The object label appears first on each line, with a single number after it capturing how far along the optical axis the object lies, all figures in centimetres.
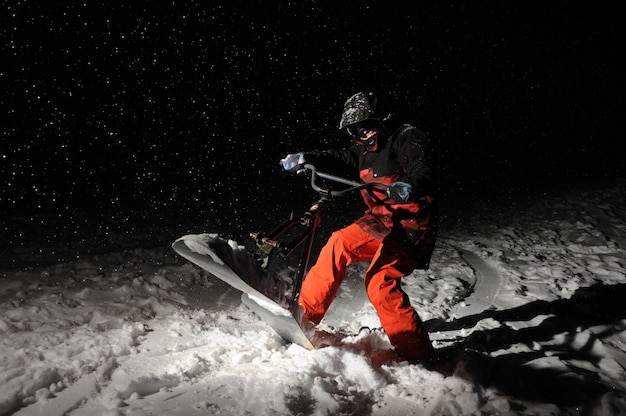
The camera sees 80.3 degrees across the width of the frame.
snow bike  235
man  281
